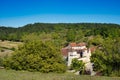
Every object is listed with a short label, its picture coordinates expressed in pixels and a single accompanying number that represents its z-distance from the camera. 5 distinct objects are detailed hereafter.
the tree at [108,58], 30.07
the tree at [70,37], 96.23
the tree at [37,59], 23.18
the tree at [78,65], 42.49
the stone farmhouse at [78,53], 51.00
